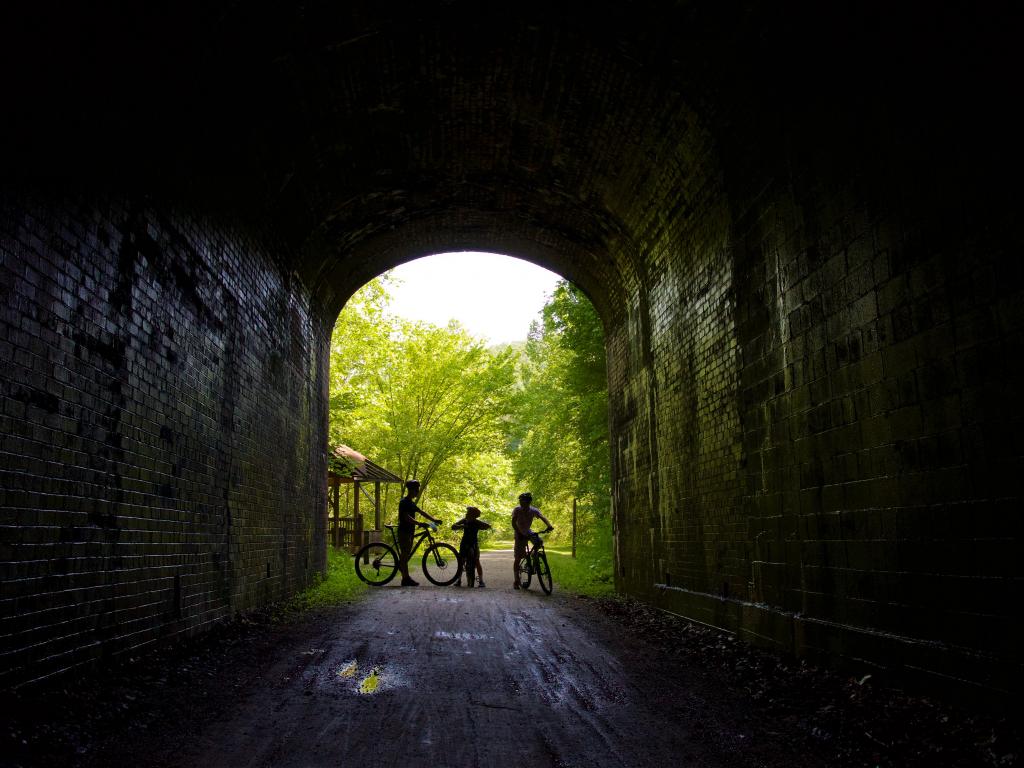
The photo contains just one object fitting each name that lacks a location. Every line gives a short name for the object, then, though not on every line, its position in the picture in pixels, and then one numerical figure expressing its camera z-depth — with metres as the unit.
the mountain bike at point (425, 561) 12.88
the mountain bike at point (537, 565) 11.97
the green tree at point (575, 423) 16.66
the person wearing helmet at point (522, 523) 12.42
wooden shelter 18.84
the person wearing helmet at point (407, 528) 12.91
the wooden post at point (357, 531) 22.09
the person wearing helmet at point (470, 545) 12.80
